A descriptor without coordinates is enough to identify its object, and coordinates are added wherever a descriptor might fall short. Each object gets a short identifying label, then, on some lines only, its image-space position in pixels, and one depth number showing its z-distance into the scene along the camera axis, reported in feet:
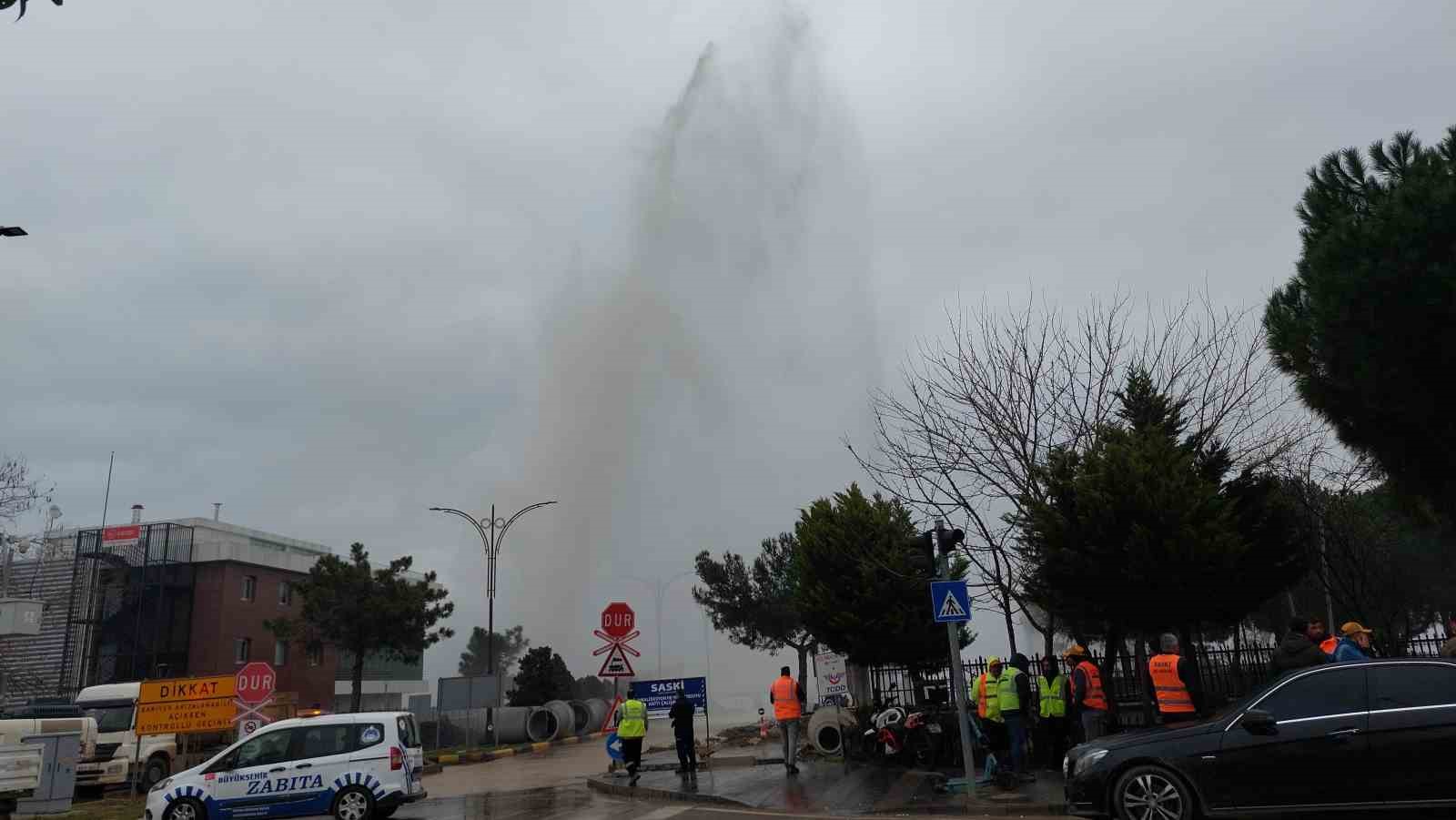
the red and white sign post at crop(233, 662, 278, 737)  65.21
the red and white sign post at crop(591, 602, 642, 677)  66.80
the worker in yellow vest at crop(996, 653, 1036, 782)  45.32
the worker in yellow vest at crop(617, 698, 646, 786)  57.47
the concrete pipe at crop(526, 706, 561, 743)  116.37
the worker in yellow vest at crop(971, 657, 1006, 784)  45.24
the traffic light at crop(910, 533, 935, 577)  42.46
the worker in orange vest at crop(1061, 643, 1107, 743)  44.39
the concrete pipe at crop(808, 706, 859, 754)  64.49
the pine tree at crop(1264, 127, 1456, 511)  40.14
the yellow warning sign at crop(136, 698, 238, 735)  68.49
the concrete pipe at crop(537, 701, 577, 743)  119.65
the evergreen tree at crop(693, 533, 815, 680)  146.30
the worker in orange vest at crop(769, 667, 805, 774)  54.19
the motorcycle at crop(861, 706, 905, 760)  57.77
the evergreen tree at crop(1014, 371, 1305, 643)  47.03
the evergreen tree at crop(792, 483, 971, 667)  64.80
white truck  74.54
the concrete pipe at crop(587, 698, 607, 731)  138.72
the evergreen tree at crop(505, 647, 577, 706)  132.05
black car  26.12
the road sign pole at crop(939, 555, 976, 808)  40.56
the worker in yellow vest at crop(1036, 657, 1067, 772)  47.47
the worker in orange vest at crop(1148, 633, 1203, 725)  35.83
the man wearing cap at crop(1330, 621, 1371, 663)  34.37
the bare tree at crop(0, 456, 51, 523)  93.86
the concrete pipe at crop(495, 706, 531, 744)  114.83
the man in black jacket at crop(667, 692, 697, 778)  58.03
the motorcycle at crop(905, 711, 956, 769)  54.65
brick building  161.68
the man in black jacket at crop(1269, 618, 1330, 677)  33.91
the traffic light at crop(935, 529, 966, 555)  41.32
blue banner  68.74
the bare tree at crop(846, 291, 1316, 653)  62.23
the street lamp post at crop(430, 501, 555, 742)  115.75
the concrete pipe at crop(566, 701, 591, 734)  133.80
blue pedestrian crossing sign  41.29
